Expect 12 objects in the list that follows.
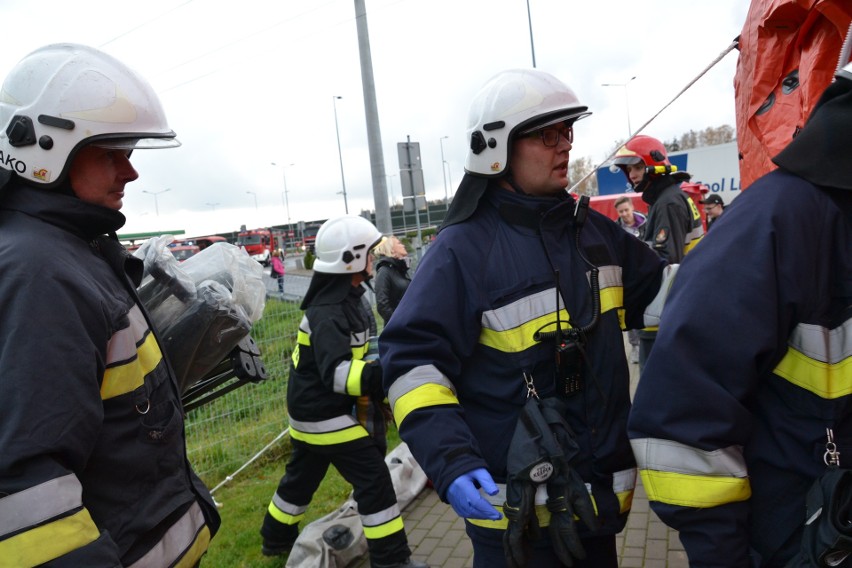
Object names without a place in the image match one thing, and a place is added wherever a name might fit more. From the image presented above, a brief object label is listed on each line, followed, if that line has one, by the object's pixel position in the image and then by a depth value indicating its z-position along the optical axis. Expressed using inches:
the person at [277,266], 832.1
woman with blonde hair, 257.8
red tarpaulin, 70.3
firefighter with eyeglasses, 78.1
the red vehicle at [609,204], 681.0
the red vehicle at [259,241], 1826.3
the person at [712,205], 420.2
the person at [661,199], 220.4
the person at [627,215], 352.8
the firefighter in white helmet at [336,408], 145.3
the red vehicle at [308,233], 1845.6
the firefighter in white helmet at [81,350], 56.1
